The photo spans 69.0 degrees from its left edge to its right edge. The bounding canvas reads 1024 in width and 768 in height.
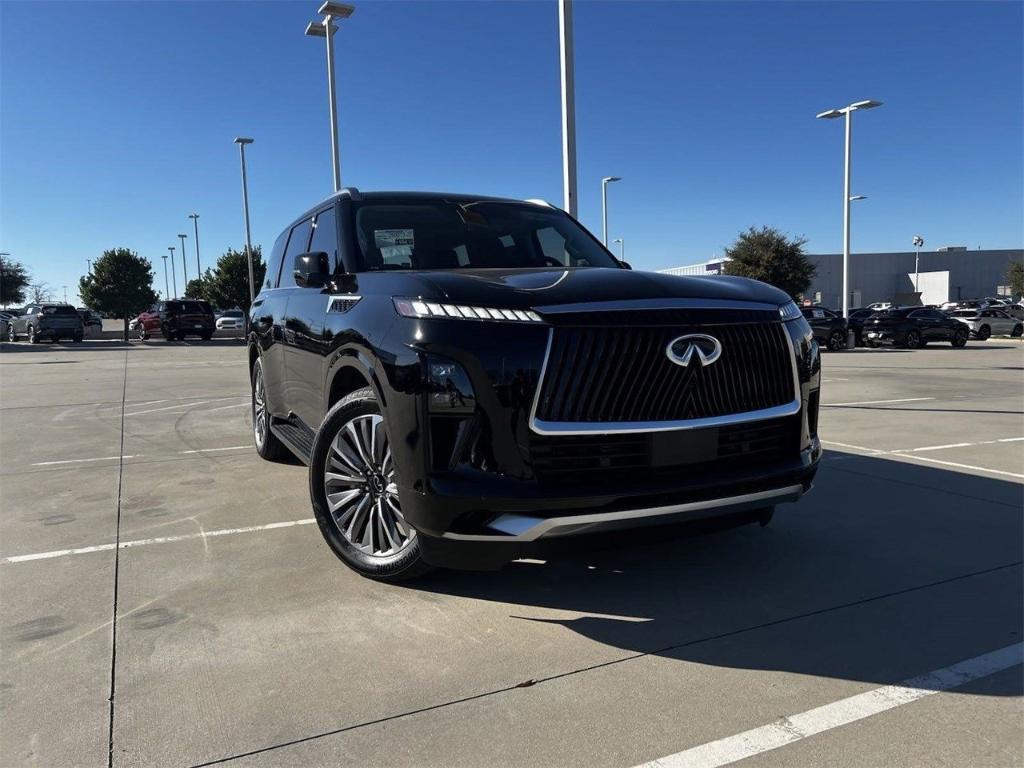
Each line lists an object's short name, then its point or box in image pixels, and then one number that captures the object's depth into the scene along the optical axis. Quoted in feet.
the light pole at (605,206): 129.49
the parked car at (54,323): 105.91
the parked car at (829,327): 85.92
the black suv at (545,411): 9.18
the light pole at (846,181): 91.30
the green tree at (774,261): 129.70
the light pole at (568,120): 31.30
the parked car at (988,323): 111.14
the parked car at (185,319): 114.73
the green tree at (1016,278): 195.72
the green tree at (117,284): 150.71
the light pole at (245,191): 125.39
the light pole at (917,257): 233.35
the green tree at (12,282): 192.03
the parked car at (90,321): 147.74
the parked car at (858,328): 95.30
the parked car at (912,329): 92.32
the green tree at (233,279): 175.32
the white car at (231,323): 123.13
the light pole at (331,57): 55.31
